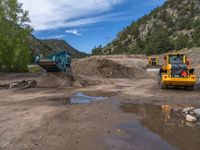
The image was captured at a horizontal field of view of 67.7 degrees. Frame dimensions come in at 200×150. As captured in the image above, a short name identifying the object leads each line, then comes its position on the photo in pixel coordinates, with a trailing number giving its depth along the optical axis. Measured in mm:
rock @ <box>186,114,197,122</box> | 5390
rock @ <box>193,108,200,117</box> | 5626
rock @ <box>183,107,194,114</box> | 6021
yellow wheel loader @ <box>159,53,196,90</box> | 9582
